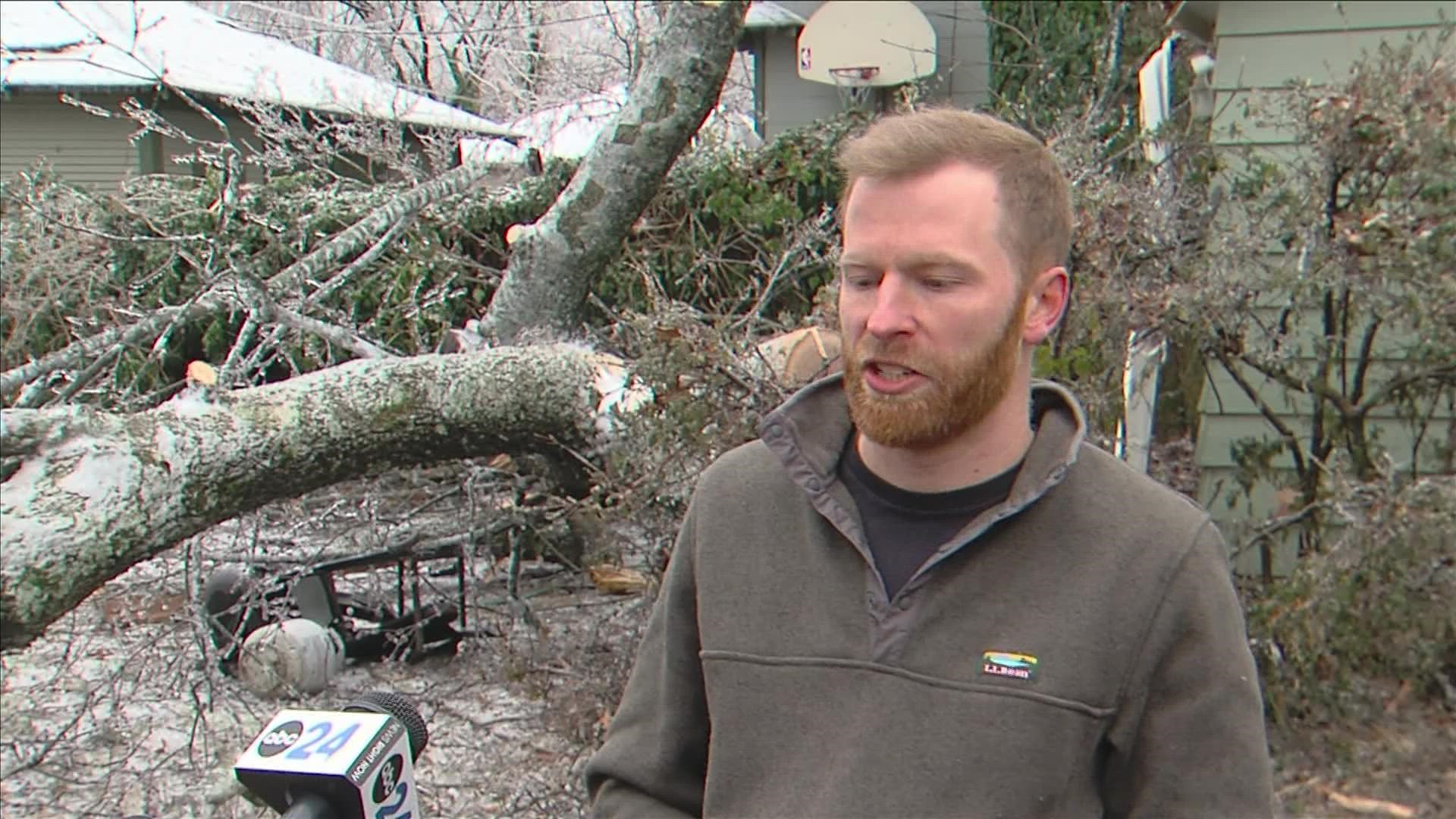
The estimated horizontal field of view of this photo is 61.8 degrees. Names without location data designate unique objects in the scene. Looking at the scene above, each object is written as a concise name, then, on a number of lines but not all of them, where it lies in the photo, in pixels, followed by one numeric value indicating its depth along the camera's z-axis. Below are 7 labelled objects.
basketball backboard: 10.24
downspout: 4.11
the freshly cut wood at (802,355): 3.81
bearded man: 1.43
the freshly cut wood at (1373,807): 3.71
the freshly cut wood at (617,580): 4.68
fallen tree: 3.13
